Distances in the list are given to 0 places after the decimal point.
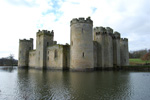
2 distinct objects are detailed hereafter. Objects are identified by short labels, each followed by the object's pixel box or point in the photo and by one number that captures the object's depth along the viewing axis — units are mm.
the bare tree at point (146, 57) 44547
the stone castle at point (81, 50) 27000
